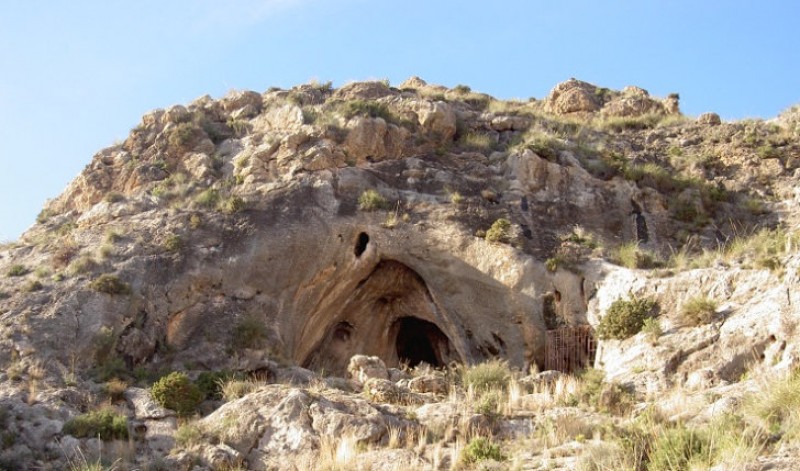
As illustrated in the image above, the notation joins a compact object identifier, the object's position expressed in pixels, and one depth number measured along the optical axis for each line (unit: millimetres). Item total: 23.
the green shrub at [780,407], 12270
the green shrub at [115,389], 17078
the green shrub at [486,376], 17766
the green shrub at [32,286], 19906
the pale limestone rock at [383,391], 16733
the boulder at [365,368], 18391
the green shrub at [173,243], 21141
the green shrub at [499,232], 21453
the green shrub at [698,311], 17375
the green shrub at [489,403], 15641
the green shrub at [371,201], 22359
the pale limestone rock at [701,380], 15898
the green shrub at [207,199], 22625
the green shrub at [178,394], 16516
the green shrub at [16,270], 20958
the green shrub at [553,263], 20859
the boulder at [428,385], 17656
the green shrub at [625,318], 18578
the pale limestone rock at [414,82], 31547
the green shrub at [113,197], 23348
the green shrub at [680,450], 11875
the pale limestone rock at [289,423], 14742
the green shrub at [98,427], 15430
